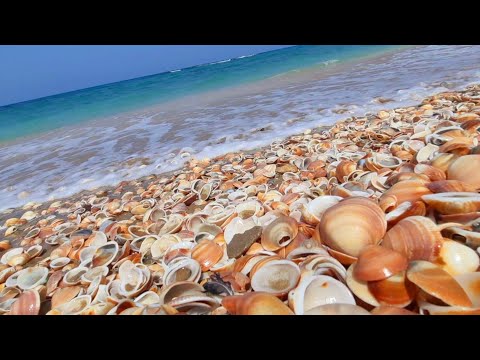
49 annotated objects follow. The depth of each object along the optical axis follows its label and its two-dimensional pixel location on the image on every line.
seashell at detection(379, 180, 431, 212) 0.33
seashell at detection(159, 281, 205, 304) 0.30
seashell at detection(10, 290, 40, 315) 0.35
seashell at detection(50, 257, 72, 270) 0.45
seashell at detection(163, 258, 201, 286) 0.34
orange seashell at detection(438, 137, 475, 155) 0.41
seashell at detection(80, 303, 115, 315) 0.32
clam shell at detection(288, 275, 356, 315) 0.25
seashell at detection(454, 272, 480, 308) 0.21
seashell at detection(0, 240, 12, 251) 0.57
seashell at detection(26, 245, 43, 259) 0.51
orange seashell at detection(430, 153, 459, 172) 0.39
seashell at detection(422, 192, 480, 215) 0.29
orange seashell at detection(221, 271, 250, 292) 0.31
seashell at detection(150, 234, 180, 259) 0.42
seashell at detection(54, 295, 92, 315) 0.34
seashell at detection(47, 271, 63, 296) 0.40
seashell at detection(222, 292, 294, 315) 0.25
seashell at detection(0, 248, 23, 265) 0.51
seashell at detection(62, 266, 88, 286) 0.40
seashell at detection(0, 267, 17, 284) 0.45
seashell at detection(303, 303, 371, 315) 0.22
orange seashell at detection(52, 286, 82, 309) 0.36
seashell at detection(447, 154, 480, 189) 0.34
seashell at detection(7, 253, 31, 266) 0.50
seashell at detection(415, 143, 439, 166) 0.45
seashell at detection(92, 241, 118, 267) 0.42
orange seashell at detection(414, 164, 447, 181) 0.37
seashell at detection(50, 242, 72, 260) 0.48
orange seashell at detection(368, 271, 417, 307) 0.23
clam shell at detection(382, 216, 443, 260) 0.26
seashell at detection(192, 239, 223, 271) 0.36
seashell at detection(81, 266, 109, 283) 0.39
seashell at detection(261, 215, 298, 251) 0.36
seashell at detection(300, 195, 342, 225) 0.37
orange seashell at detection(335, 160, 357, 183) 0.49
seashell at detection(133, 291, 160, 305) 0.32
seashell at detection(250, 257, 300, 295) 0.29
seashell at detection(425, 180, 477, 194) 0.32
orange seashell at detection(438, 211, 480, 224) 0.29
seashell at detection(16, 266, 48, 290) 0.42
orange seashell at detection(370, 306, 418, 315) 0.22
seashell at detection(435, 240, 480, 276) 0.25
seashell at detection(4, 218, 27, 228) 0.68
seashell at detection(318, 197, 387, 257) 0.29
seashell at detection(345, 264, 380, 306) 0.25
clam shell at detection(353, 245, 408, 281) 0.24
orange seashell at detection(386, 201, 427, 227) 0.31
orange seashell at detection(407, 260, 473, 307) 0.21
